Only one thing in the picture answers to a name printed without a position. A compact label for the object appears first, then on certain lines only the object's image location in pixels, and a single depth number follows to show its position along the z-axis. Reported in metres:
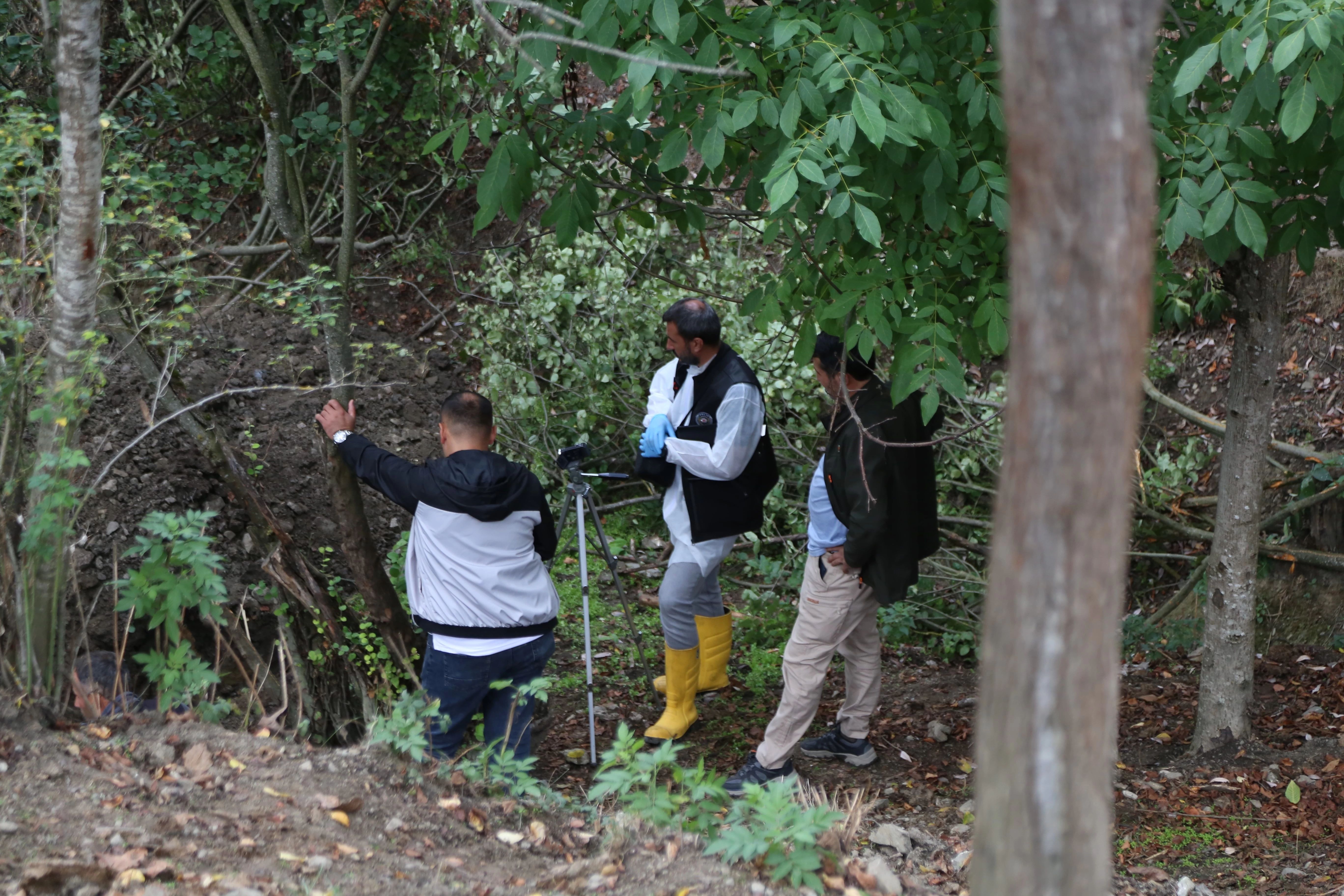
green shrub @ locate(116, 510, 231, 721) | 7.11
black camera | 10.64
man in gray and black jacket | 8.48
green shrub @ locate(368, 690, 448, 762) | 7.02
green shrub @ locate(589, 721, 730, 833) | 6.26
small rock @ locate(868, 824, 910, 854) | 7.85
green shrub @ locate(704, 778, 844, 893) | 5.75
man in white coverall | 10.73
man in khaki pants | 9.49
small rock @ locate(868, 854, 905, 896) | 6.11
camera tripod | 10.55
